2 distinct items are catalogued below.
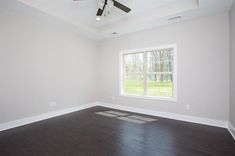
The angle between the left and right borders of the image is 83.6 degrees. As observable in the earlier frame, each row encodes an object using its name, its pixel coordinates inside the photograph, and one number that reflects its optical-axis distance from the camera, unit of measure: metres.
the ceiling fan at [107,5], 2.63
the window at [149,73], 3.96
